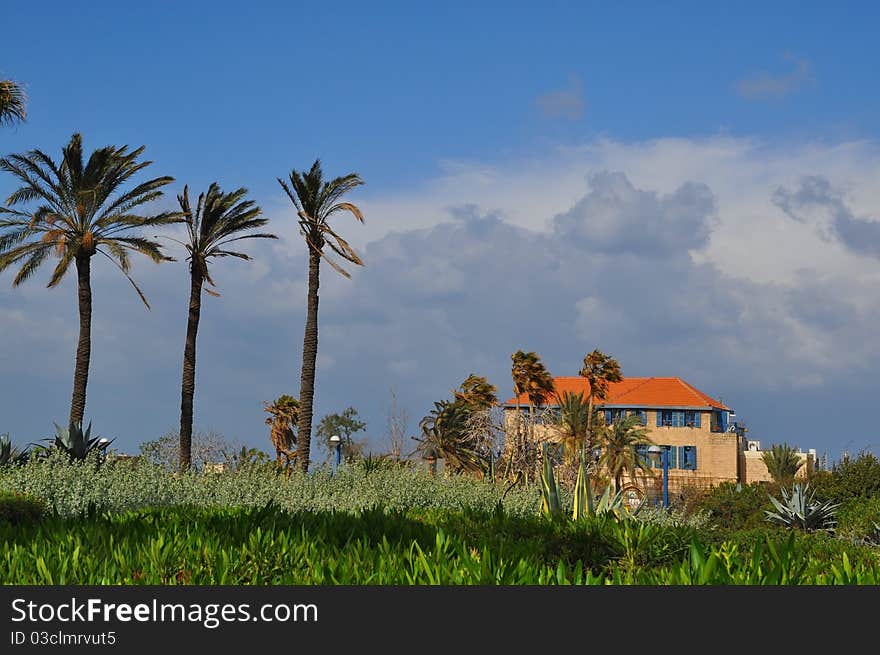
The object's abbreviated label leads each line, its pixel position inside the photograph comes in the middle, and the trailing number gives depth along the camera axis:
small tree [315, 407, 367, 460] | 91.19
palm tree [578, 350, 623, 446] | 60.62
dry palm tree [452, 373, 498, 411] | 55.56
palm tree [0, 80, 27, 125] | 28.88
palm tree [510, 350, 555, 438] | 55.28
